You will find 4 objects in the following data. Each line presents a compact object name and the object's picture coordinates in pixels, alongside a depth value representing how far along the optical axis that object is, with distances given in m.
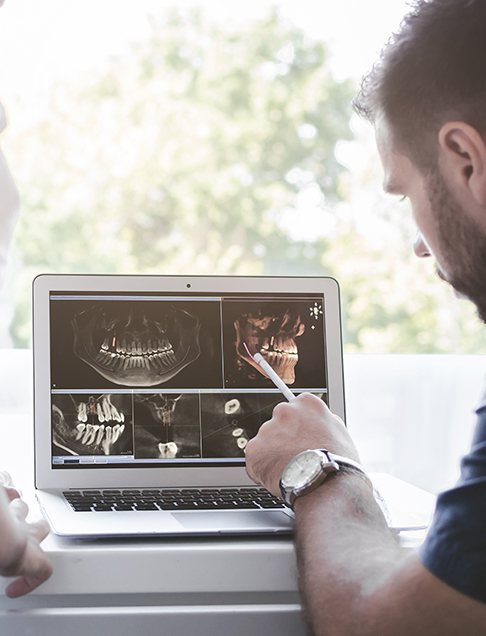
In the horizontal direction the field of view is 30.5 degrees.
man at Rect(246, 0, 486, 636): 0.68
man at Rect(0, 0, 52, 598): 0.75
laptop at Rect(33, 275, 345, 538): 1.14
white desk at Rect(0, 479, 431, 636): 0.82
